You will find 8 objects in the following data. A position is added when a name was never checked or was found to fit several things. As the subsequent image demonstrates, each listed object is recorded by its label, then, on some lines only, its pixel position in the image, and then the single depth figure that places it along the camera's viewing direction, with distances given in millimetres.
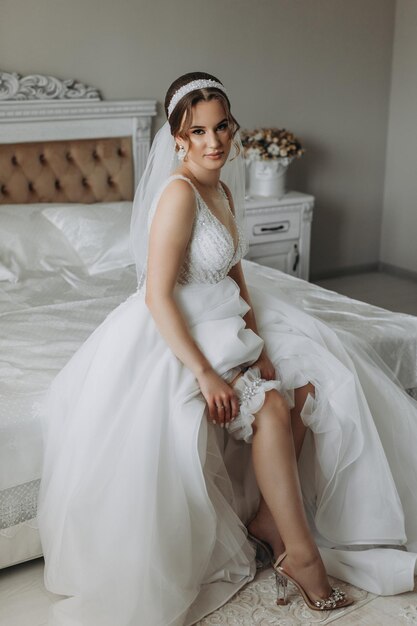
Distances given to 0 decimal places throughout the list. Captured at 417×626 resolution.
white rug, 2090
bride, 2025
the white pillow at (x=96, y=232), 3752
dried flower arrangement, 4684
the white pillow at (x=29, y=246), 3592
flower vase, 4785
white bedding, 2246
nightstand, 4699
